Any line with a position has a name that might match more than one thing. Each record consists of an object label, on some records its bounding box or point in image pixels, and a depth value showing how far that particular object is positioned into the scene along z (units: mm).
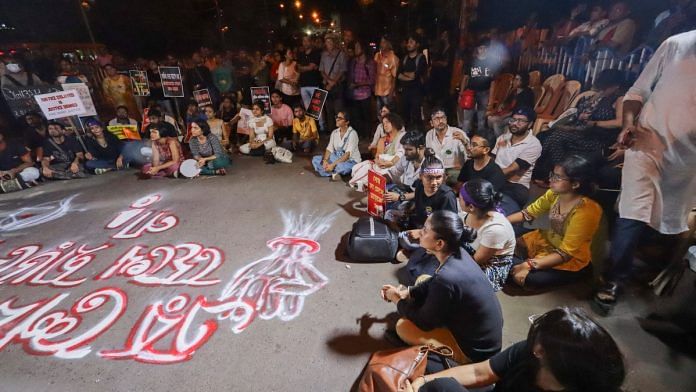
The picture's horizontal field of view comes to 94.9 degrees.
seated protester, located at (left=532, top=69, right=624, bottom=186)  3689
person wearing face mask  6410
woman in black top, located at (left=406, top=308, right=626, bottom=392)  1114
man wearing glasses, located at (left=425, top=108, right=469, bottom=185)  4410
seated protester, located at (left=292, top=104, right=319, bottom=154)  6988
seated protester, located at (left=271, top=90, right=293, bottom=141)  7629
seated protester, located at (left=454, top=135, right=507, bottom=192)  3529
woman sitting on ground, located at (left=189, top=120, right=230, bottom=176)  6070
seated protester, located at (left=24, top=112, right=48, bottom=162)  6059
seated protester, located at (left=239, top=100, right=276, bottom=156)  6879
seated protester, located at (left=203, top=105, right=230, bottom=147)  6951
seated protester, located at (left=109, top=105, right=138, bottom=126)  6688
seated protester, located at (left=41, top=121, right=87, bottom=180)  6039
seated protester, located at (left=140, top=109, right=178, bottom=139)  5984
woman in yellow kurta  2539
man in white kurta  2164
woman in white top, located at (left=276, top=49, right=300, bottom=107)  7820
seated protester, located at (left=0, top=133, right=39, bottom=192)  5738
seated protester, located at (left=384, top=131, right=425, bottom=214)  4008
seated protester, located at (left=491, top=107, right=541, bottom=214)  3747
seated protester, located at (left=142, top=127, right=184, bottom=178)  6012
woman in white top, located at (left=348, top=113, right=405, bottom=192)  4828
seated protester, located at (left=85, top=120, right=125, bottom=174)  6359
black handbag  3271
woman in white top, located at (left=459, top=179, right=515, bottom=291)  2477
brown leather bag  1654
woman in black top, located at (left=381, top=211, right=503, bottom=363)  1760
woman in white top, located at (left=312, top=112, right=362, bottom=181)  5598
